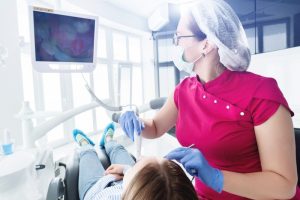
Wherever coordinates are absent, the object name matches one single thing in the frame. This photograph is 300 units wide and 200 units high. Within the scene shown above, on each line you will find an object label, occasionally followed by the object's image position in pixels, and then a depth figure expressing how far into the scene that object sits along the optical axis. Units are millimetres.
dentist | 713
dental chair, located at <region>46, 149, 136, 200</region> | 951
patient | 609
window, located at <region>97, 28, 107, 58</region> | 3391
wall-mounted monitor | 1060
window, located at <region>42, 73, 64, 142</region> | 2715
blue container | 1065
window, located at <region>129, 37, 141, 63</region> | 3979
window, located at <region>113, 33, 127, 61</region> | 3705
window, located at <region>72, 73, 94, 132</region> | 3031
